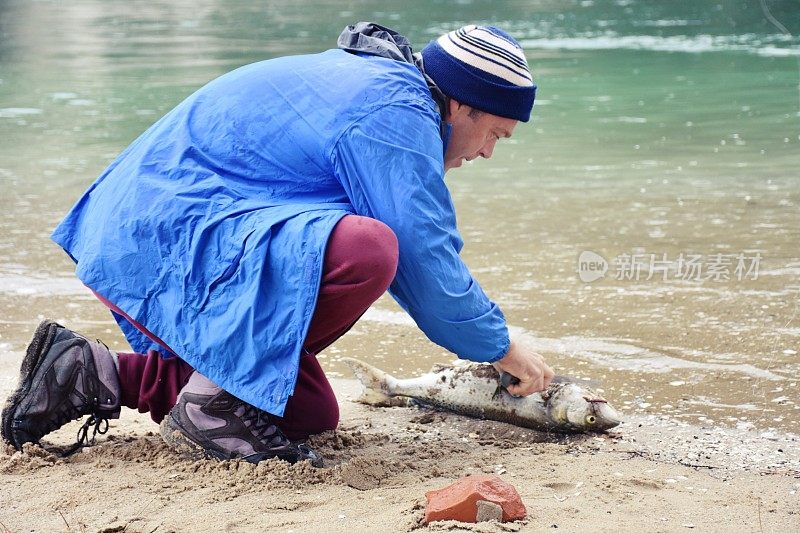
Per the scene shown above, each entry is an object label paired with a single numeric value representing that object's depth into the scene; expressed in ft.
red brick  17.63
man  19.16
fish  23.20
